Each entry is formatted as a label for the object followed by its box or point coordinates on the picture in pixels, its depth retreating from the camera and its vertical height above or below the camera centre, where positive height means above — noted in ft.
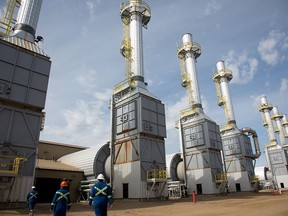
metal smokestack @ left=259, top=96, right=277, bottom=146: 172.55 +51.20
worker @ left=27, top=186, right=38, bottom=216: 33.05 -1.70
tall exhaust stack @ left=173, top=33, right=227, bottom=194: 93.81 +16.49
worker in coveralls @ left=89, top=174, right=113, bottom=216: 18.78 -1.01
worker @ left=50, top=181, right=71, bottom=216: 20.98 -1.59
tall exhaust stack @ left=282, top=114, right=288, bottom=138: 202.58 +51.83
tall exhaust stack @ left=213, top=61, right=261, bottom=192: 120.98 +20.83
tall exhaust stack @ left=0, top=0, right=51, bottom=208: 41.63 +16.53
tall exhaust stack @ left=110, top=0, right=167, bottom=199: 66.28 +16.05
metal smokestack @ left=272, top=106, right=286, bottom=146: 185.35 +51.27
